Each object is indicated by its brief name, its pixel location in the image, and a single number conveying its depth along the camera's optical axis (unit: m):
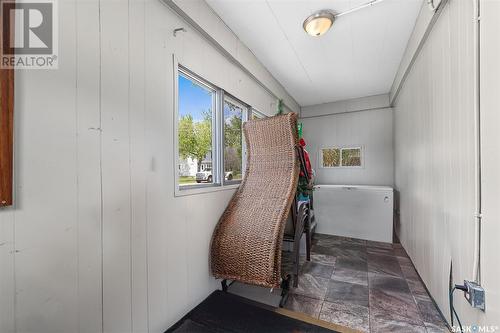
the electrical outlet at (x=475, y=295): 1.11
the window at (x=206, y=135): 1.80
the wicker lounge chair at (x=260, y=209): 1.75
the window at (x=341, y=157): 4.50
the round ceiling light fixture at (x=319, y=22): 1.96
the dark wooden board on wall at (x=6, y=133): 0.80
